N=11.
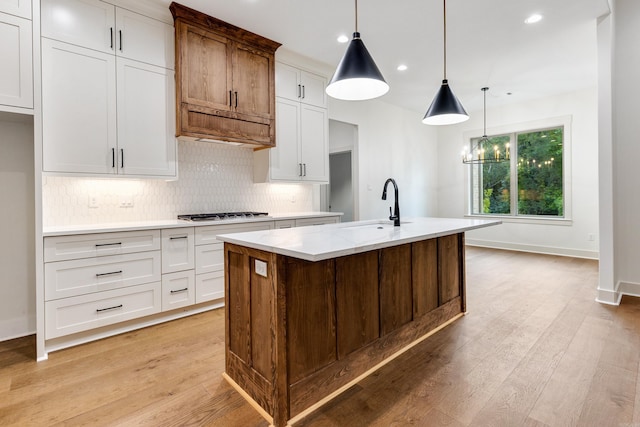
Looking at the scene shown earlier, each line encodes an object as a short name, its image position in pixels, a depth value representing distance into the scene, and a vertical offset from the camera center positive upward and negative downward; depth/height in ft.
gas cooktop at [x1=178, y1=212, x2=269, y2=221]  11.15 -0.08
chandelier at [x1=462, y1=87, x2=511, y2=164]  21.32 +4.39
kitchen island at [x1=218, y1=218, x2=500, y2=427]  5.38 -1.94
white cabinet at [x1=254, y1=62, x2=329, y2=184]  13.19 +3.53
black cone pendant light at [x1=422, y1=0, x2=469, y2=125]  9.25 +3.11
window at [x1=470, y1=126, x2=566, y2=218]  20.18 +2.32
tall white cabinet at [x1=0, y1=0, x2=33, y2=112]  7.35 +3.79
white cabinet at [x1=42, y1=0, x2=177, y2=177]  8.34 +3.60
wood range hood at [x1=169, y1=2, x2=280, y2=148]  10.26 +4.68
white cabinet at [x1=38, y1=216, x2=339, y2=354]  8.09 -1.87
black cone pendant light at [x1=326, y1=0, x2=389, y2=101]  6.89 +3.19
